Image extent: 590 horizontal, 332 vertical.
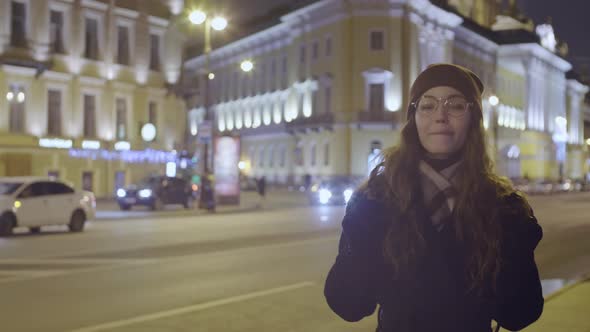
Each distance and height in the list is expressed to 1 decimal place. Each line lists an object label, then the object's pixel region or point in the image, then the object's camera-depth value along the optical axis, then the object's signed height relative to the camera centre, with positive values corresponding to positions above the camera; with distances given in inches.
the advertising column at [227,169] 1406.3 +2.6
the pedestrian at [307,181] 2456.9 -39.0
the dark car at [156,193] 1293.1 -44.0
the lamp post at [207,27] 1205.7 +261.7
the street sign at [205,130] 1328.7 +77.6
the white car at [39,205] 759.7 -39.1
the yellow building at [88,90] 1409.9 +180.4
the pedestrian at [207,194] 1293.1 -44.4
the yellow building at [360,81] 2369.6 +362.4
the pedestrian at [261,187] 1688.0 -41.1
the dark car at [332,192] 1643.7 -52.3
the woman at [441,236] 95.3 -9.3
